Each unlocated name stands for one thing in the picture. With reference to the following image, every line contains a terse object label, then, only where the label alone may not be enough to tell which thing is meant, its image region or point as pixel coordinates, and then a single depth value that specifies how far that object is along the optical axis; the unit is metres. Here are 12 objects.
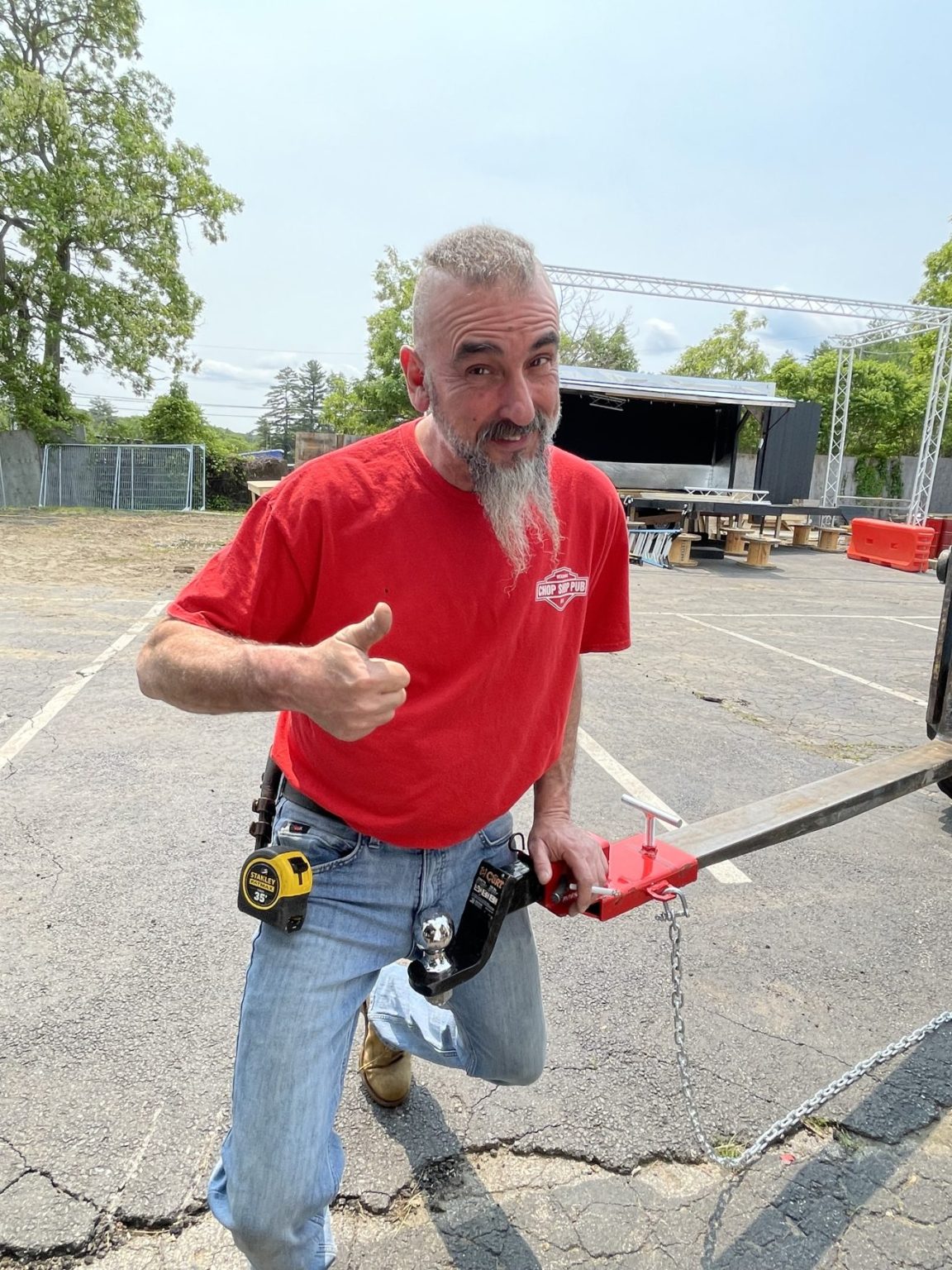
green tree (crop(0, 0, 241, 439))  22.73
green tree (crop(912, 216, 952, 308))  34.50
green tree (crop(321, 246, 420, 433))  37.00
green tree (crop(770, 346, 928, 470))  37.31
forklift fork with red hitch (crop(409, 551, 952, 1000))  1.98
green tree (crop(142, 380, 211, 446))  28.80
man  1.65
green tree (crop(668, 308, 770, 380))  46.47
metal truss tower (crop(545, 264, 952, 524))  20.02
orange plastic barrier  18.28
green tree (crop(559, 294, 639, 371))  42.78
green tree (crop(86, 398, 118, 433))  86.14
